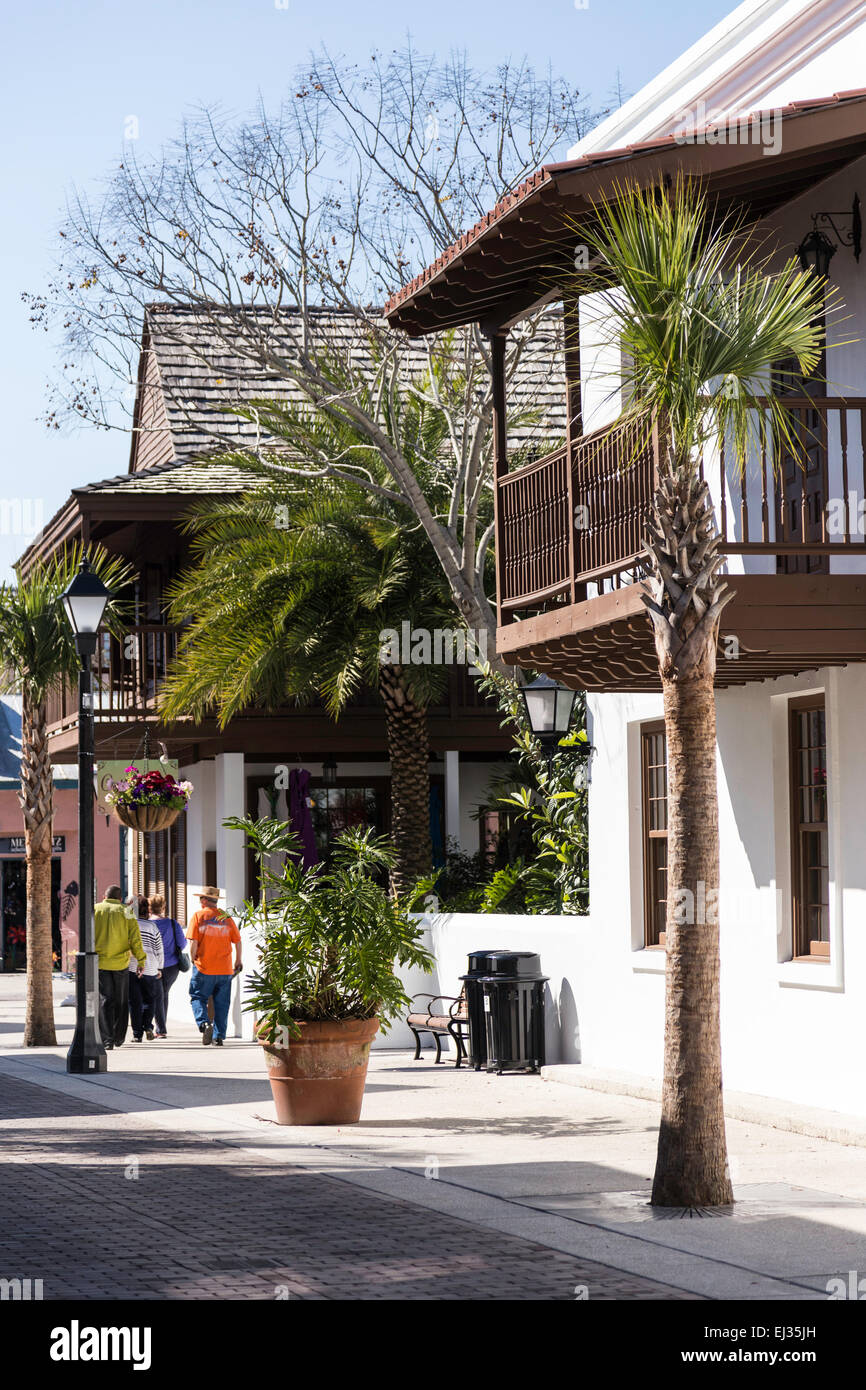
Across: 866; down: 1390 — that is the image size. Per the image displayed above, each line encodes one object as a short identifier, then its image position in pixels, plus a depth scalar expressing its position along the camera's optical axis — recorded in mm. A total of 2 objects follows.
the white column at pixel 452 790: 25891
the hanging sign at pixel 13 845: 40438
